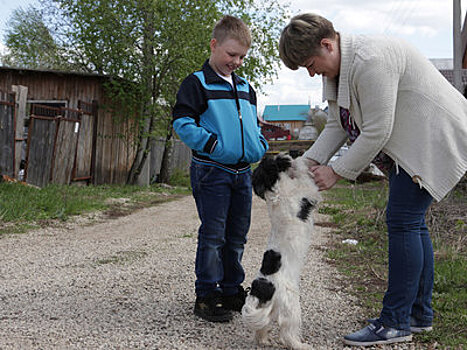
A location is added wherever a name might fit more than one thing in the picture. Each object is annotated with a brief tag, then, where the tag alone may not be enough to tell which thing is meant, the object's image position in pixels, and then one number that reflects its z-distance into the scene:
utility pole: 10.76
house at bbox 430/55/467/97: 27.90
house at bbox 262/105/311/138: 65.19
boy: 3.40
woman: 2.74
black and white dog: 2.84
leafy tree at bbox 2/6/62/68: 17.23
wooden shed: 10.38
